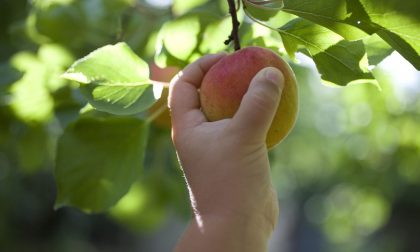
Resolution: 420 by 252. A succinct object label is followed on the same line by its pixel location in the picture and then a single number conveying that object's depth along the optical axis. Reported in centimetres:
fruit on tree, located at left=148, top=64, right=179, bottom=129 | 67
